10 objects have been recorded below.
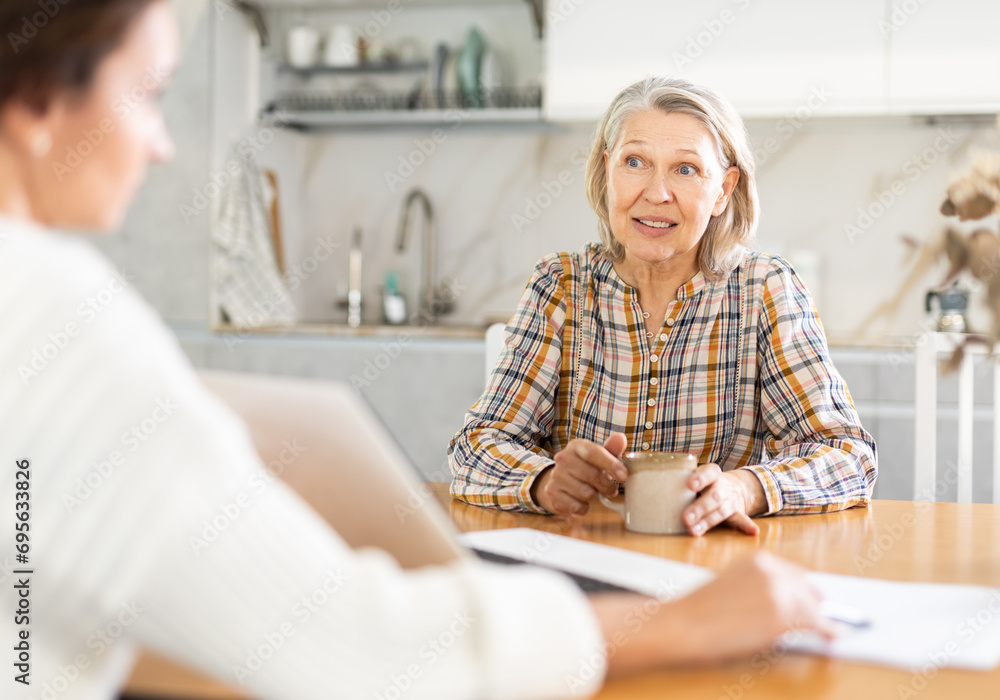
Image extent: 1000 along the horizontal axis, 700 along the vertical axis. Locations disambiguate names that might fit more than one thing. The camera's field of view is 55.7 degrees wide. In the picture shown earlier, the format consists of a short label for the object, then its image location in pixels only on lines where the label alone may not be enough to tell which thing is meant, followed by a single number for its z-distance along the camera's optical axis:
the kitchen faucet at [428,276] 3.49
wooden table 0.56
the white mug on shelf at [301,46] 3.43
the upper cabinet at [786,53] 2.74
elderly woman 1.36
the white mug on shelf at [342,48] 3.39
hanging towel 3.16
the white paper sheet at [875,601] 0.62
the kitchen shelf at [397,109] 3.25
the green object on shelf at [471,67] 3.25
